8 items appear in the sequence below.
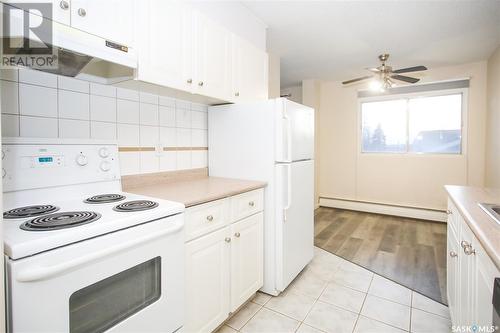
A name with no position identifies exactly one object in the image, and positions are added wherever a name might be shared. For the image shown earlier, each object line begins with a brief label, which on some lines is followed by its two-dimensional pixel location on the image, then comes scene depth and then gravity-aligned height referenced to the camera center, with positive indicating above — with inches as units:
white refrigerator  79.2 -0.5
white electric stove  31.0 -12.0
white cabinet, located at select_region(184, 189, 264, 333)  56.3 -26.0
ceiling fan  123.3 +41.1
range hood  42.6 +19.9
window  159.9 +23.5
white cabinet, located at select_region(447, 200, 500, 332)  34.9 -19.8
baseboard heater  164.7 -34.7
